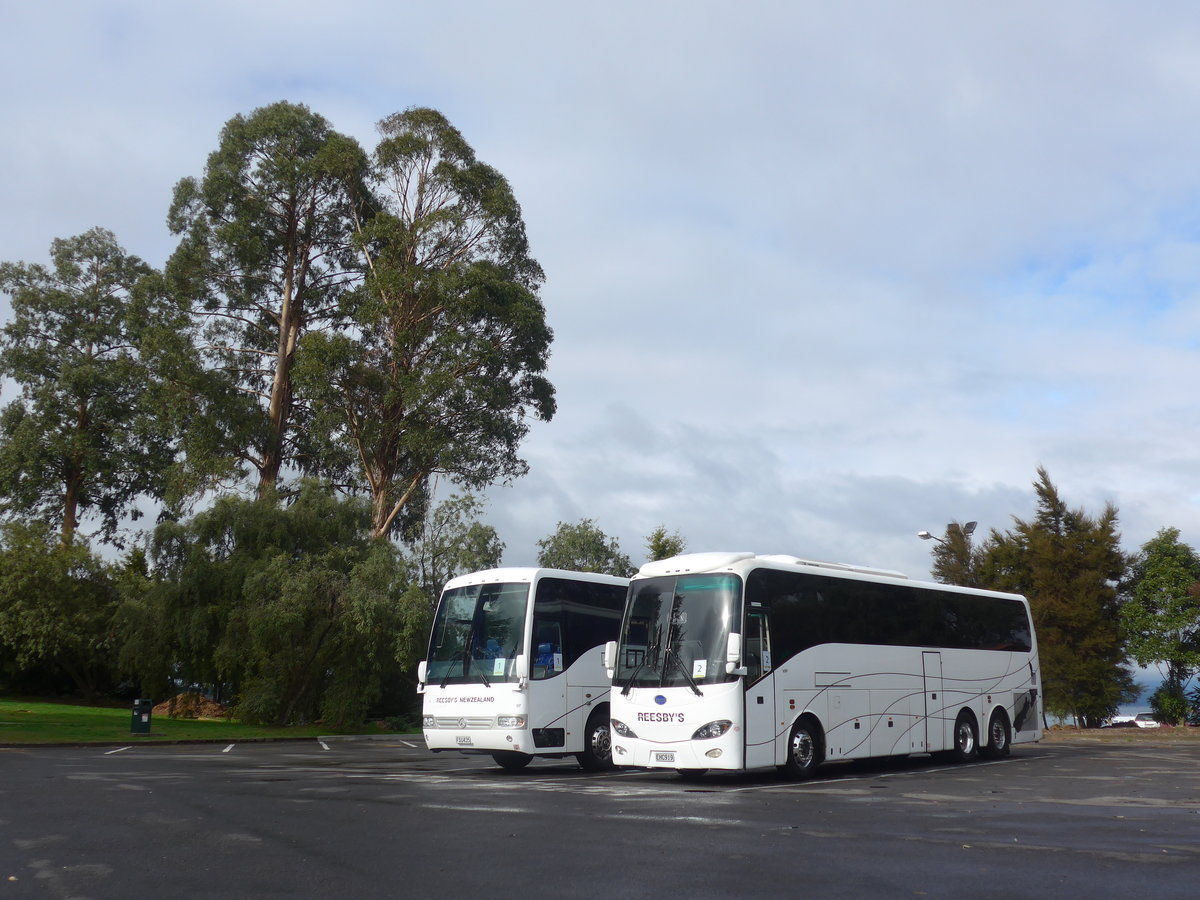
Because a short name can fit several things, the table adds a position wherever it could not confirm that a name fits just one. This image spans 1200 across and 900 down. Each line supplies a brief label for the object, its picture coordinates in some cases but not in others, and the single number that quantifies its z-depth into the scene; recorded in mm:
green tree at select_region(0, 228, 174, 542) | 48719
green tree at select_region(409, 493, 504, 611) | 34188
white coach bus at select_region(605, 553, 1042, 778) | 15320
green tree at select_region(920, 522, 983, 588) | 47375
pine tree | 39781
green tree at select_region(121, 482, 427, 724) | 33000
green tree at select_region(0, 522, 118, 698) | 46062
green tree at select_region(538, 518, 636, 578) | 40219
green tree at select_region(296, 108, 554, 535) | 39938
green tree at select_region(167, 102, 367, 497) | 44594
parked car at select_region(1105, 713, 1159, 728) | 47572
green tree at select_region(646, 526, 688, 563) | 49375
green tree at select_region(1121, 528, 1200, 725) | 38031
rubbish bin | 29438
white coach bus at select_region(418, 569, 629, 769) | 17703
